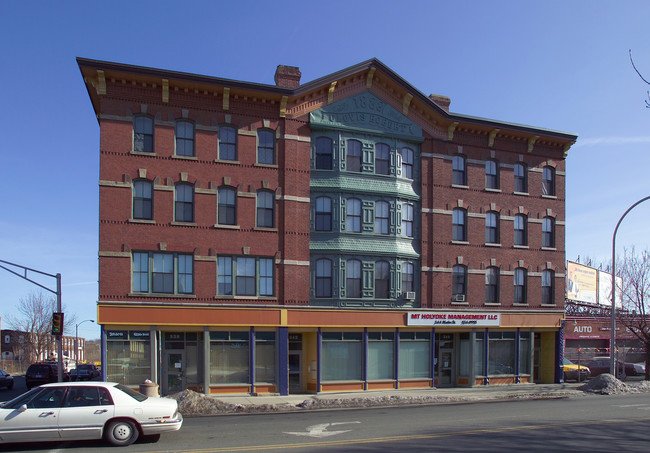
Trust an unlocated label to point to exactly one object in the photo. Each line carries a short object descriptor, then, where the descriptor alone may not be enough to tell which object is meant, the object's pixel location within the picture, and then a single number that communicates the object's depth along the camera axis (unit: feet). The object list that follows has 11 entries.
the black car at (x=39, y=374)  120.88
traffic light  80.69
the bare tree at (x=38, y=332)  248.52
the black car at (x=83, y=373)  130.25
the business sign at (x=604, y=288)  172.76
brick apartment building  83.15
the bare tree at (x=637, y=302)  111.86
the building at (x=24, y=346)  249.57
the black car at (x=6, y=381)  120.24
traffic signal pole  80.12
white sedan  42.29
